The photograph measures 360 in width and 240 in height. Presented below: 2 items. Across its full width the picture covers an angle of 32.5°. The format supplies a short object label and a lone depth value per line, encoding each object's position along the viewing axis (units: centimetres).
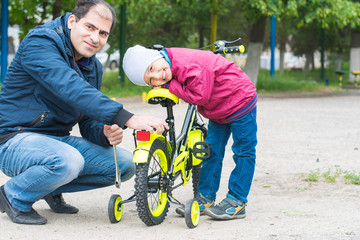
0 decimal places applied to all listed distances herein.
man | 372
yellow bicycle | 379
